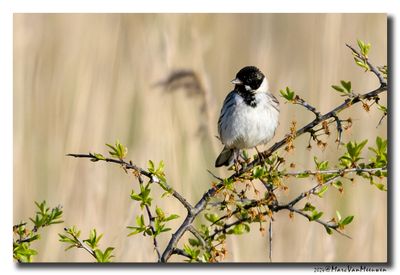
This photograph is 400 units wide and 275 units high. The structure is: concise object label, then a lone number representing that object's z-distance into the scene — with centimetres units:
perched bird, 608
